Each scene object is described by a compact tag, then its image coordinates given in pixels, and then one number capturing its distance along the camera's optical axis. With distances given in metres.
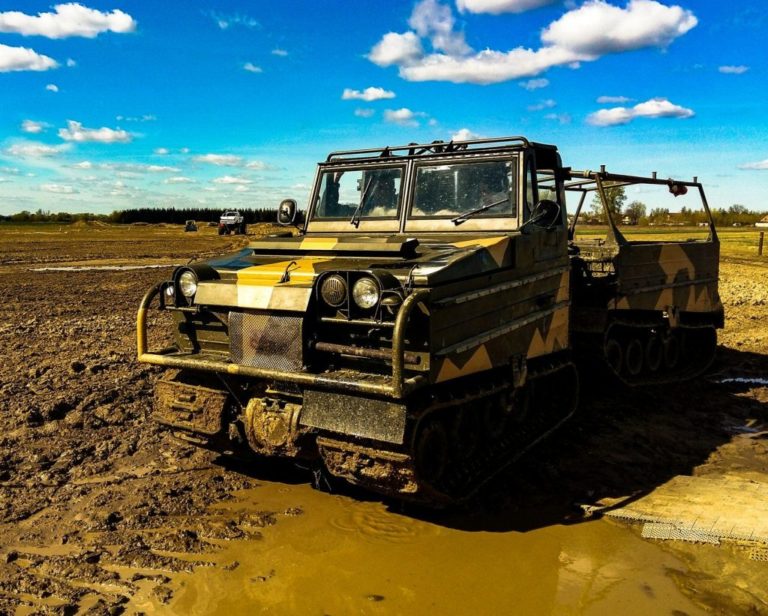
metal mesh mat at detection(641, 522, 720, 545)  4.97
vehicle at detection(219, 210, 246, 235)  50.88
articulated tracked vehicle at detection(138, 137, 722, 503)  4.82
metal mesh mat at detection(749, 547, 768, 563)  4.70
